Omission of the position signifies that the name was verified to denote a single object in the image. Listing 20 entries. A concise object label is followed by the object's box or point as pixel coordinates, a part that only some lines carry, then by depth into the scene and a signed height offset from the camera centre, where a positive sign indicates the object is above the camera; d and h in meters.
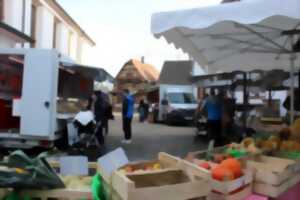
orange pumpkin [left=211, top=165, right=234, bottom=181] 2.89 -0.45
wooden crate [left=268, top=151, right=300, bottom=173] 3.73 -0.47
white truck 8.66 +0.08
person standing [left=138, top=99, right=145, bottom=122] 26.17 -0.19
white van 22.70 +0.30
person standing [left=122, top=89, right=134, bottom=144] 12.52 -0.10
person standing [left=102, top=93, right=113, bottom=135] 12.25 -0.10
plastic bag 2.53 -0.52
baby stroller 9.79 -0.51
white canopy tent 3.69 +0.97
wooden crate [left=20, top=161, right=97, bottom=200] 2.55 -0.55
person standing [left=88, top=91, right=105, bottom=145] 11.40 -0.03
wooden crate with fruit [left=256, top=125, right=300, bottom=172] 4.25 -0.37
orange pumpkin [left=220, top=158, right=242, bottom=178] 3.08 -0.42
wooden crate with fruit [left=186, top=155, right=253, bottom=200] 2.84 -0.50
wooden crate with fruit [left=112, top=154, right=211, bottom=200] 2.19 -0.44
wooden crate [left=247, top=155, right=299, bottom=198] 3.26 -0.53
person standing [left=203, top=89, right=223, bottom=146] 12.10 -0.25
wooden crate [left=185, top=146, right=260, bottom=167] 3.61 -0.43
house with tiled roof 43.25 +3.36
